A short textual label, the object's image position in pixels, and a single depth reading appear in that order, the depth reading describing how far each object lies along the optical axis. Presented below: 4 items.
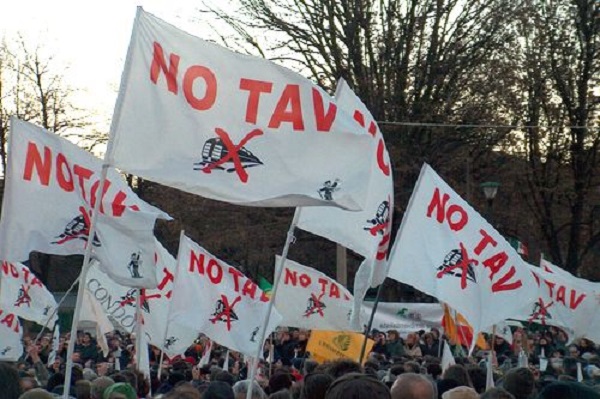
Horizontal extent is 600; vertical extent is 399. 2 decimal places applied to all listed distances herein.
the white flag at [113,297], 16.73
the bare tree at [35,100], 40.95
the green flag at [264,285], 23.97
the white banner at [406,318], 25.36
